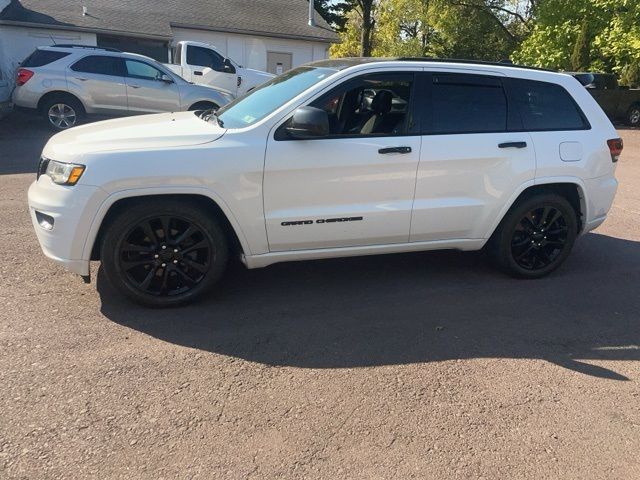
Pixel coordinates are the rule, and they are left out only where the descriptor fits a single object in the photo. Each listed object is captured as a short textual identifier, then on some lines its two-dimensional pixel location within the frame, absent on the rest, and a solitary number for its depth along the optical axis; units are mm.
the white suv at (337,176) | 3797
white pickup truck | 15859
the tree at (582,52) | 21719
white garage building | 19547
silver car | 12008
